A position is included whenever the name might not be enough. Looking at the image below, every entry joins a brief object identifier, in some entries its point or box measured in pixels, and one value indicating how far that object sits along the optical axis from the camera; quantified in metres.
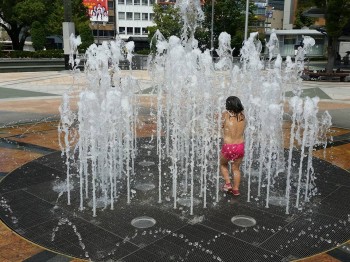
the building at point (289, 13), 65.81
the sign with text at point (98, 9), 34.53
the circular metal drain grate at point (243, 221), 4.79
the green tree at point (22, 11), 33.31
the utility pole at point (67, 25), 25.59
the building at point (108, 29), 72.84
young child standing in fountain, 5.33
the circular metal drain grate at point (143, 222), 4.72
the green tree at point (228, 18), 42.69
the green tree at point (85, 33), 43.34
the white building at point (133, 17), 73.94
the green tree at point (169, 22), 45.69
